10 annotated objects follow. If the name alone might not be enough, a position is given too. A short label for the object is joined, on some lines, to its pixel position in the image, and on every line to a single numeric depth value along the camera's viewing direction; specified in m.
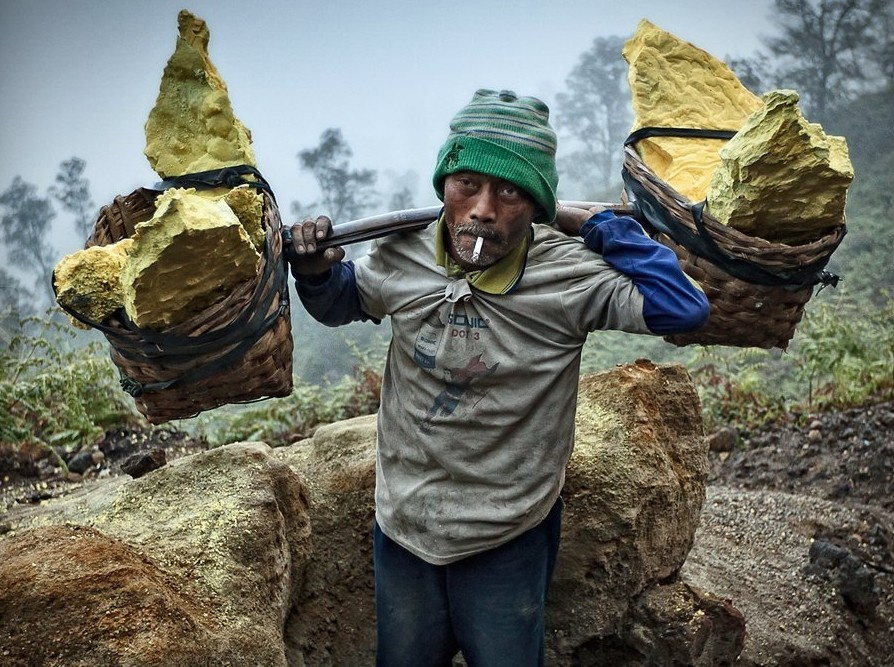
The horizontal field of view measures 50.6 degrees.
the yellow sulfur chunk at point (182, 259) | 1.80
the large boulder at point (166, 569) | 1.98
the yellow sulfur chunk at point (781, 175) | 2.22
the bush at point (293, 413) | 4.82
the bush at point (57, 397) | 4.27
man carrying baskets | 2.05
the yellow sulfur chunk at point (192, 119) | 2.36
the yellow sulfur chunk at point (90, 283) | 1.91
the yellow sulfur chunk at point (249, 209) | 2.03
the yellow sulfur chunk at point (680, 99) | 2.69
